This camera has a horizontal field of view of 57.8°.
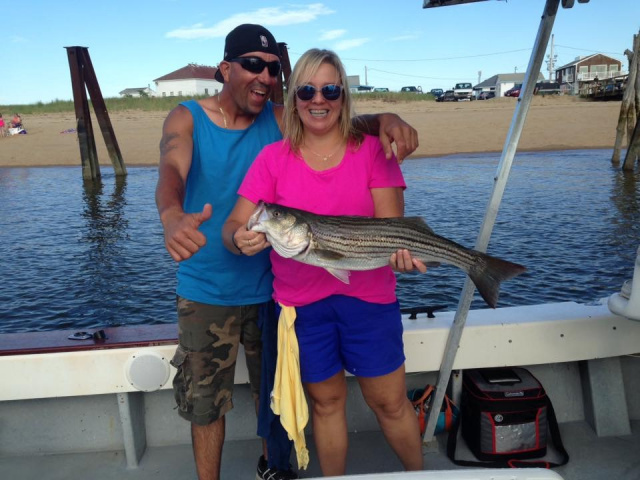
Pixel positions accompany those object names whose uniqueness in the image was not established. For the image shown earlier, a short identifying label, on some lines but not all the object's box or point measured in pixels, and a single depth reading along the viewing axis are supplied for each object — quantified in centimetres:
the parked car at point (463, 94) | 5318
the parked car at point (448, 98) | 5156
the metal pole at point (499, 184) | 308
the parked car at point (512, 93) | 5290
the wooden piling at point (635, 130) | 2045
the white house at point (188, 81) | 8288
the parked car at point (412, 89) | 7187
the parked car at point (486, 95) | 5625
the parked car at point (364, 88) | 7294
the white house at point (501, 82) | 7812
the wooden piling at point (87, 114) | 2081
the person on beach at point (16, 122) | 3597
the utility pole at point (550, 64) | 7736
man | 319
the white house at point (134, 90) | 9600
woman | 292
